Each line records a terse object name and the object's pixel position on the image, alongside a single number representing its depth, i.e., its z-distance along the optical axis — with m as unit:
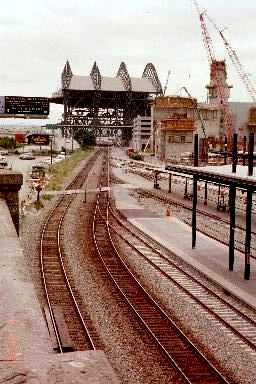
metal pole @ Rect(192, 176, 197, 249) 27.26
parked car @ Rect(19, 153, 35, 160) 109.96
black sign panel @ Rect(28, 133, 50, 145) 114.84
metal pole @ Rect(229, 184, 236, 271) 22.44
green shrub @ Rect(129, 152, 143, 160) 118.12
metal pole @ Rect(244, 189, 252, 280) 21.09
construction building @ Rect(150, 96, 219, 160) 108.62
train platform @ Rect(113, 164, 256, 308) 21.17
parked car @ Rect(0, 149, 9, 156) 119.45
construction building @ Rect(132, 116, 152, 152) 179.12
